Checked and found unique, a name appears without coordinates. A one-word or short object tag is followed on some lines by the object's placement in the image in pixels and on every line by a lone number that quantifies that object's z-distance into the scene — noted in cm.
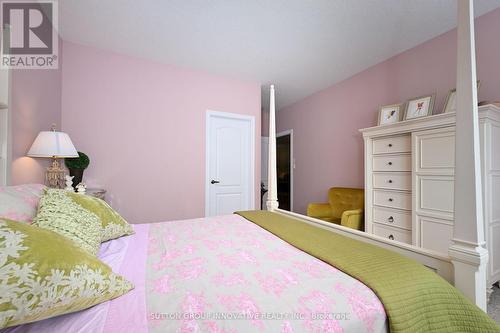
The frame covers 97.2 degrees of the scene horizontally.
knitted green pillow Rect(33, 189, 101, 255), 87
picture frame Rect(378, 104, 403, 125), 256
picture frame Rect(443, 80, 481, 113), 206
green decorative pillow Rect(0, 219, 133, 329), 49
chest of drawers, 175
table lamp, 176
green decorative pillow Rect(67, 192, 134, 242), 115
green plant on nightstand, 235
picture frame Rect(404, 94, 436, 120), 228
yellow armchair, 264
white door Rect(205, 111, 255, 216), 326
